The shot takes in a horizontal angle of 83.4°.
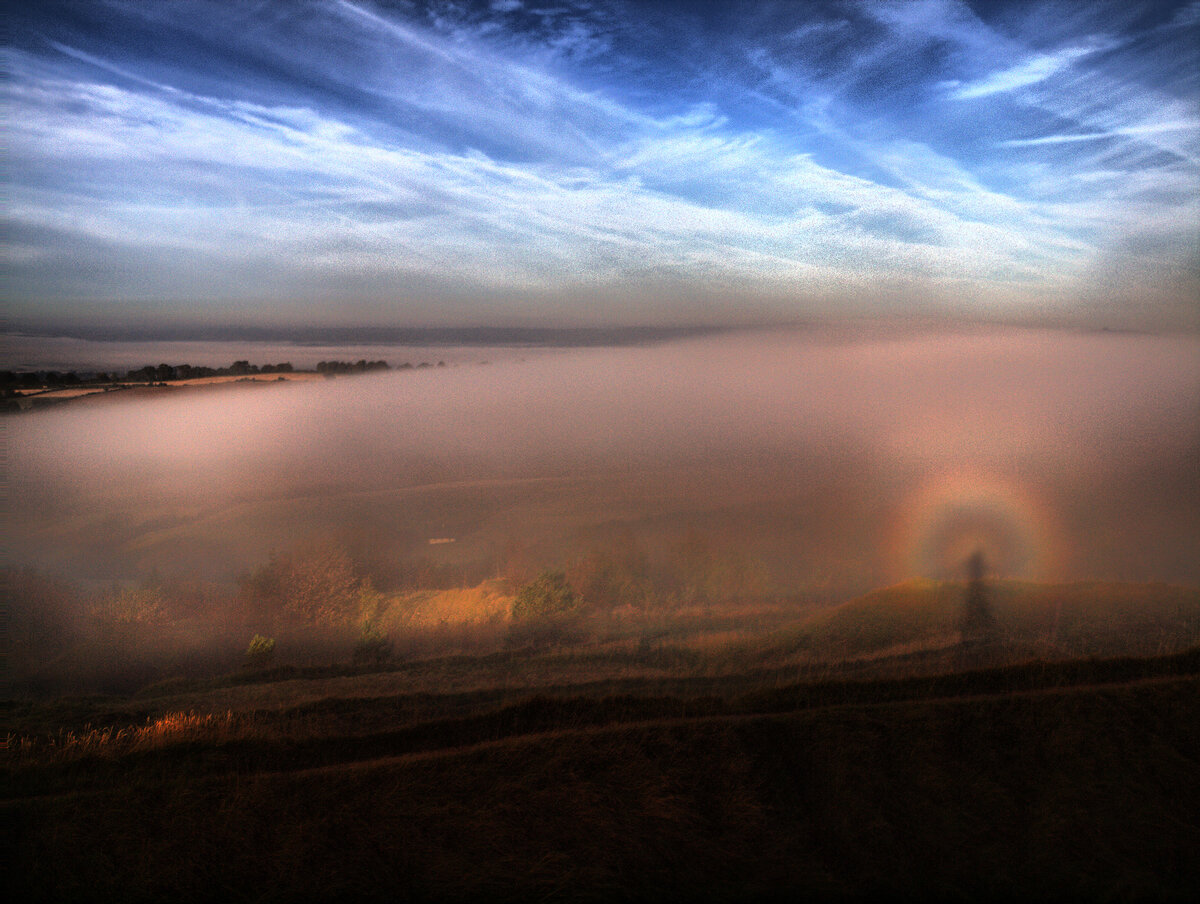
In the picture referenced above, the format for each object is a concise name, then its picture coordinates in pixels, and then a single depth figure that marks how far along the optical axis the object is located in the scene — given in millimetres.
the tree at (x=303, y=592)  84875
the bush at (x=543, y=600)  72062
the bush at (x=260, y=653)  44688
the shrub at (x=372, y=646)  44284
